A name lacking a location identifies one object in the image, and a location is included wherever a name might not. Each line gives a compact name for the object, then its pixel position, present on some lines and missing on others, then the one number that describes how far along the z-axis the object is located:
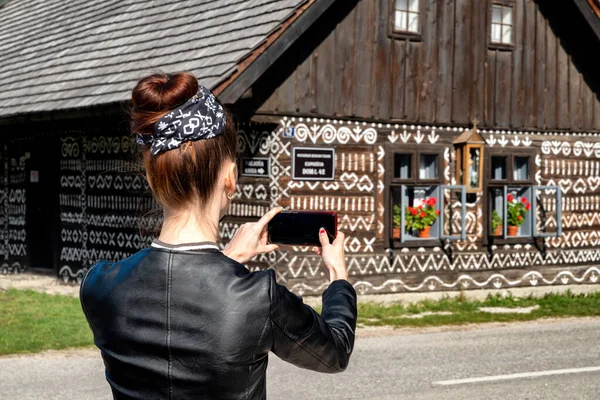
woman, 2.27
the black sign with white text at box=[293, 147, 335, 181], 13.45
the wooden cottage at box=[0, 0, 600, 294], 13.43
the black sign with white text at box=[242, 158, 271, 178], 13.35
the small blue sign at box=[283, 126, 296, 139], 13.36
